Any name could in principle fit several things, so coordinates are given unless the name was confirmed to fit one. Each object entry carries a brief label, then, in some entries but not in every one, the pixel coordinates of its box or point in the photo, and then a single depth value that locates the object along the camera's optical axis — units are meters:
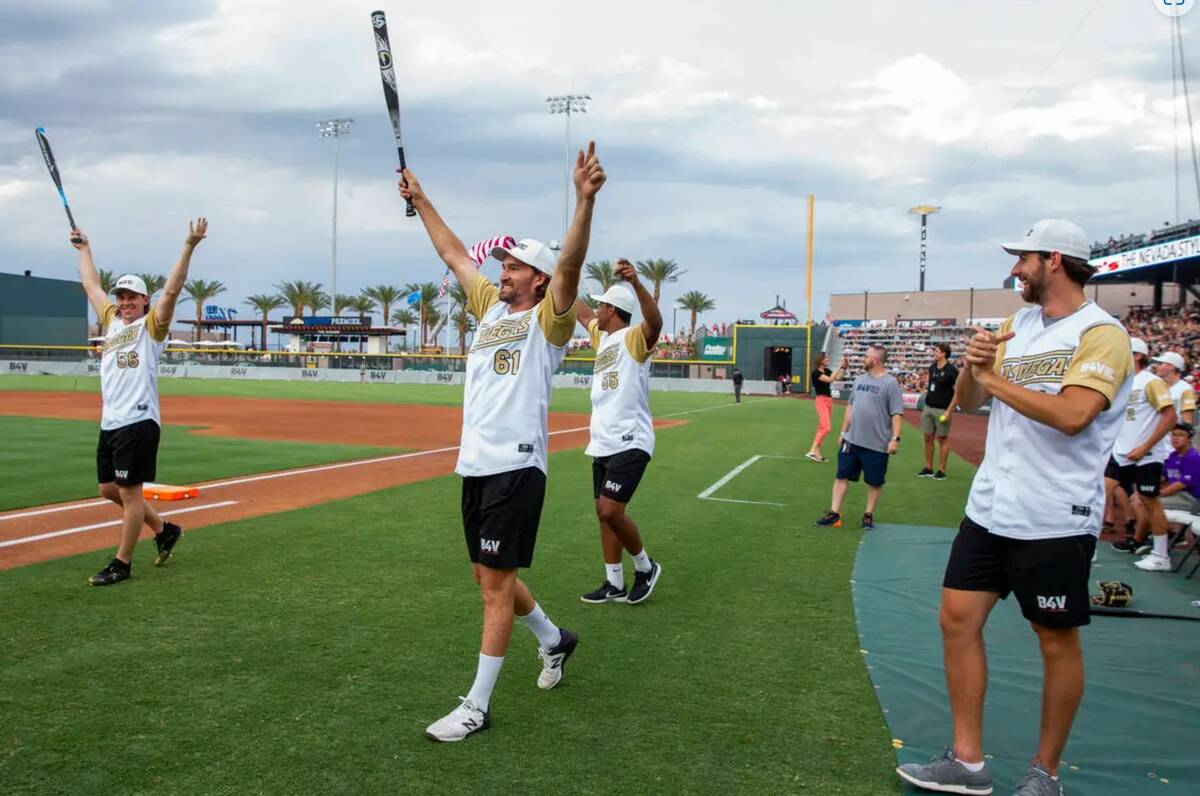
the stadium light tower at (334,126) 67.81
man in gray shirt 9.85
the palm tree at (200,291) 82.38
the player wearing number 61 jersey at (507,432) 4.10
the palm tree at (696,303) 81.81
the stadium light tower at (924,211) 95.12
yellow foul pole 59.94
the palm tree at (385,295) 85.69
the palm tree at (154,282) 77.94
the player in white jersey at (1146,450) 8.03
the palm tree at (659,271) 73.50
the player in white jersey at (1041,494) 3.34
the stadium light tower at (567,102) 58.66
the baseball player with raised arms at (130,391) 6.47
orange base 10.27
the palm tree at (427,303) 82.50
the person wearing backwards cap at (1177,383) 8.58
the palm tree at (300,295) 86.09
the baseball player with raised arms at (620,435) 6.33
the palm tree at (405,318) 87.44
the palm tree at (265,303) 86.12
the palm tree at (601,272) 73.94
